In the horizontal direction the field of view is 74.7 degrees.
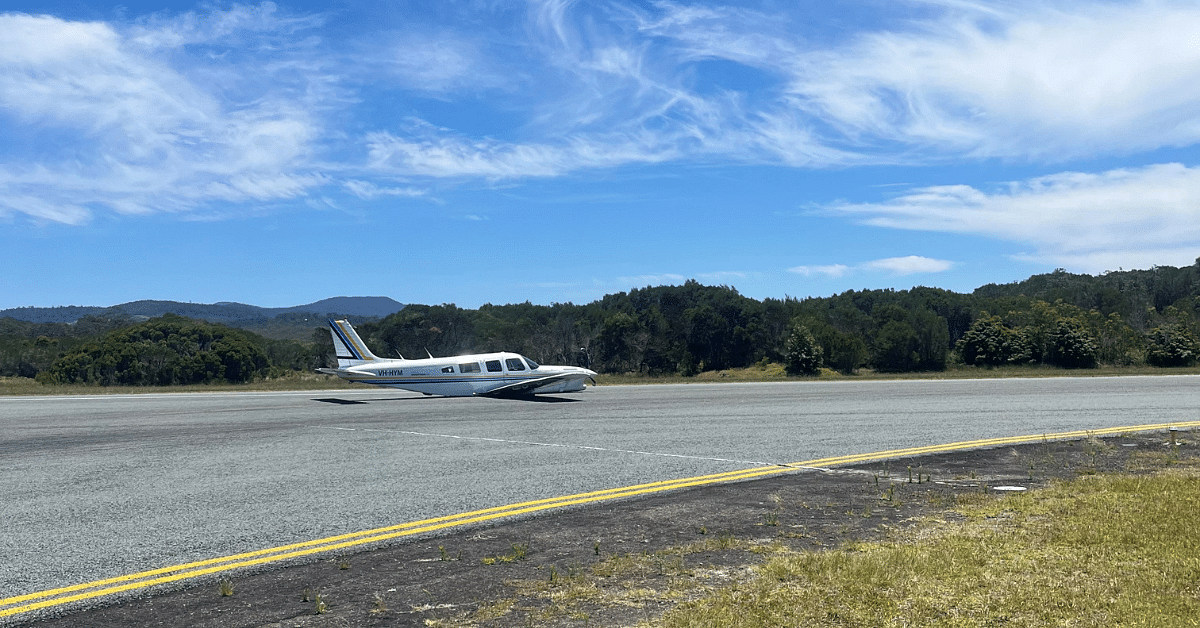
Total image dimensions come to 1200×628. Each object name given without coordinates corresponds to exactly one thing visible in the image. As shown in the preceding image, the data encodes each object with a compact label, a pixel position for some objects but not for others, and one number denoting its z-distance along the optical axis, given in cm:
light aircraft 2992
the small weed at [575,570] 642
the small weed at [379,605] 564
